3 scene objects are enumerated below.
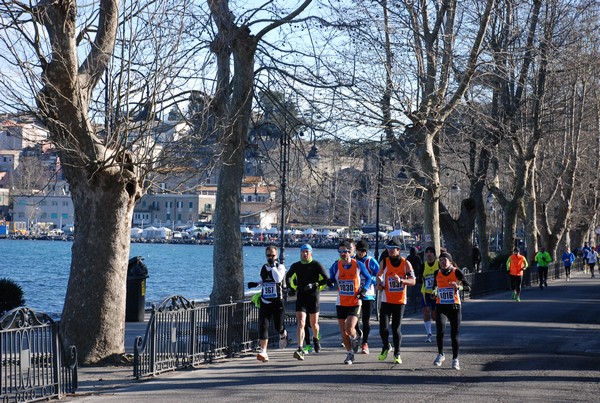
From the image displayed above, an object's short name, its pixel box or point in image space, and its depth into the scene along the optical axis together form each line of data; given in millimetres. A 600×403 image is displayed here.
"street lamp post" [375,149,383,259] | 30122
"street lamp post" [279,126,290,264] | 21156
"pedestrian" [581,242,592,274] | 59325
